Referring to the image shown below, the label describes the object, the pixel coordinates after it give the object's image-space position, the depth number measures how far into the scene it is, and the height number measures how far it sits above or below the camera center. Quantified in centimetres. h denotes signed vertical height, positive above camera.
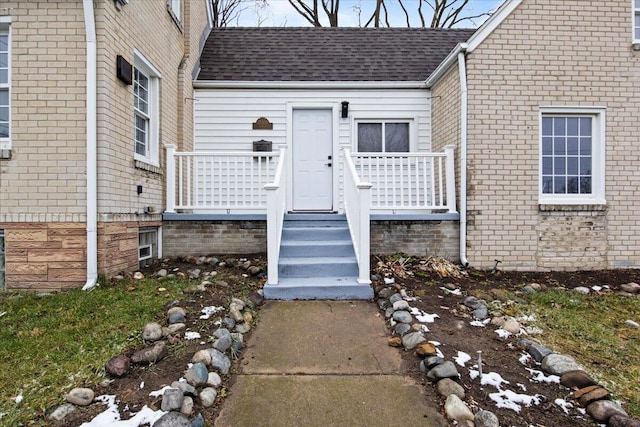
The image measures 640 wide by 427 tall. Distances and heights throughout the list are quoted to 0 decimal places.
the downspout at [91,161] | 418 +59
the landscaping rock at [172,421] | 192 -115
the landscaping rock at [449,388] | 230 -116
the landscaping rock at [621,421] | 199 -118
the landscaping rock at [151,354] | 254 -105
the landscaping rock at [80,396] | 212 -112
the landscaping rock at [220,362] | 257 -111
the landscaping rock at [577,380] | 239 -114
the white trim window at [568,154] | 582 +96
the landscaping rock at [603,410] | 209 -118
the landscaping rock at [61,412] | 200 -116
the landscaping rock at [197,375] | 233 -110
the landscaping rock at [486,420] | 202 -119
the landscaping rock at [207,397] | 222 -118
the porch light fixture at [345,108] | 728 +213
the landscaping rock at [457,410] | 210 -120
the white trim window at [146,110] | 537 +162
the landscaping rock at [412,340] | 296 -108
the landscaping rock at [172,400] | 206 -112
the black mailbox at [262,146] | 726 +135
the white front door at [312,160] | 731 +107
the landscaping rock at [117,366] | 239 -107
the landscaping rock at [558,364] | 257 -112
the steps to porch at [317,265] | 418 -69
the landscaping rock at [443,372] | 245 -112
